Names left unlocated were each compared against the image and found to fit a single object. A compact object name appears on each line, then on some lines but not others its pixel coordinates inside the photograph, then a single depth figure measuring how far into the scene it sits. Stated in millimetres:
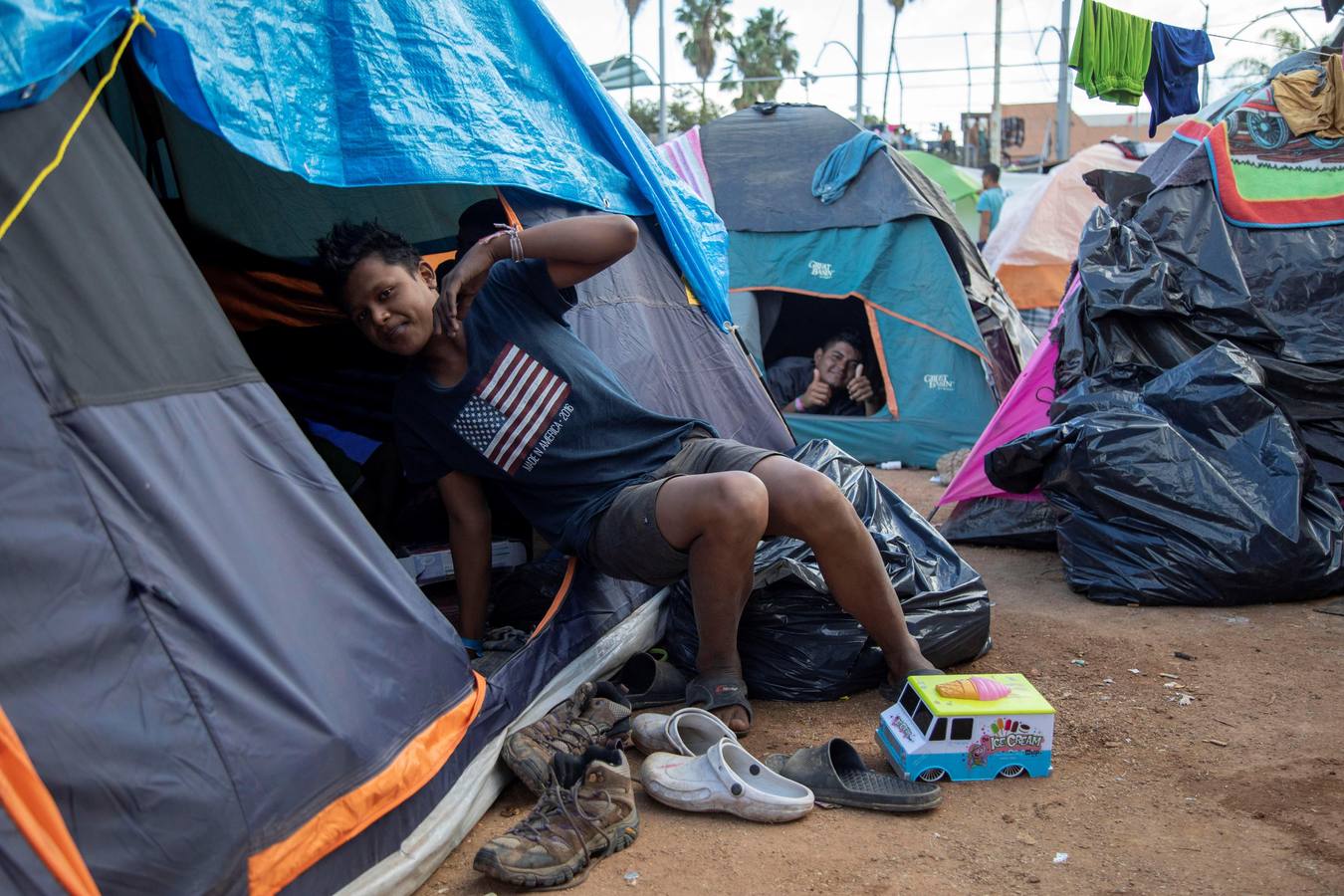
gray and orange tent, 1592
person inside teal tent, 6797
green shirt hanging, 6750
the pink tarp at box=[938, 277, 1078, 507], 4742
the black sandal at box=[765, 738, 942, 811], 2377
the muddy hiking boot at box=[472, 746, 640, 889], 2072
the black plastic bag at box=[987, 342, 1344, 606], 3734
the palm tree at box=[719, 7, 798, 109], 41406
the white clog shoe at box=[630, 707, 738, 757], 2545
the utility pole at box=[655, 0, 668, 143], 22109
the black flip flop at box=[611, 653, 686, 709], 2959
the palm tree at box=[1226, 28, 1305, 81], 20672
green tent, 14664
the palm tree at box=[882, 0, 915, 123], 30284
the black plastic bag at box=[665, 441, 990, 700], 3004
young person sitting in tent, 2631
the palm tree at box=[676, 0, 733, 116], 41062
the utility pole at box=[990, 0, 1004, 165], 21344
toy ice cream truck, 2480
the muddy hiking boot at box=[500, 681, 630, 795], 2398
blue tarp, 2039
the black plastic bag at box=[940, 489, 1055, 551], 4641
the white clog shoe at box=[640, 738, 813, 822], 2334
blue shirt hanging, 6773
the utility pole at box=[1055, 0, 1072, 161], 18705
